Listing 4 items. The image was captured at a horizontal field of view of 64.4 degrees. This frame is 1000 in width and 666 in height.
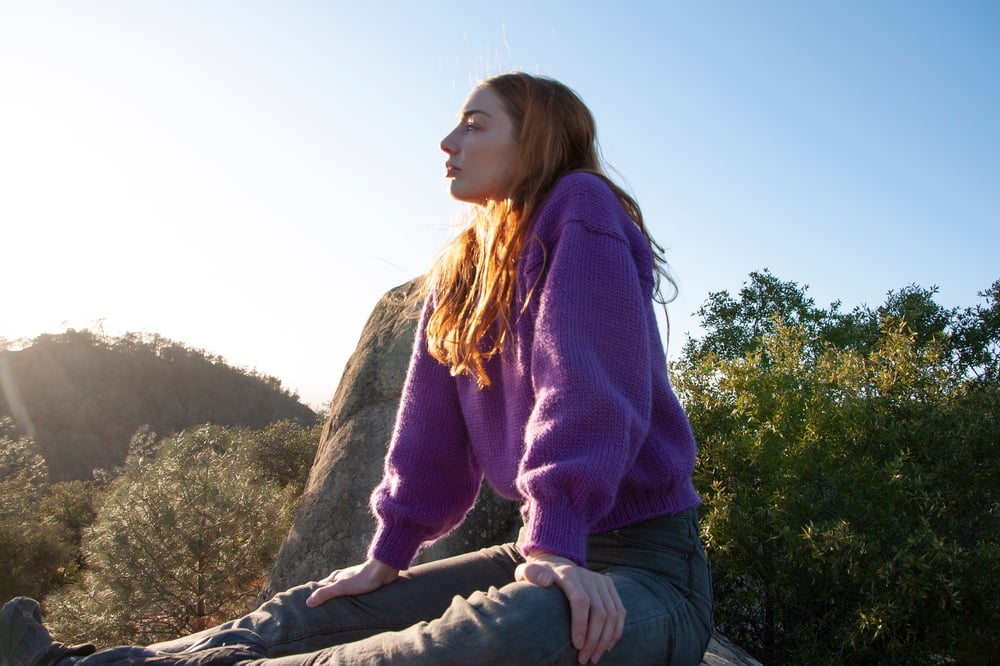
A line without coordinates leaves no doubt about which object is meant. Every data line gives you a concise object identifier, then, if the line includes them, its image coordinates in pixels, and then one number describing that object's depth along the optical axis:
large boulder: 4.01
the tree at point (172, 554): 5.21
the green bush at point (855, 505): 3.05
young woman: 1.58
